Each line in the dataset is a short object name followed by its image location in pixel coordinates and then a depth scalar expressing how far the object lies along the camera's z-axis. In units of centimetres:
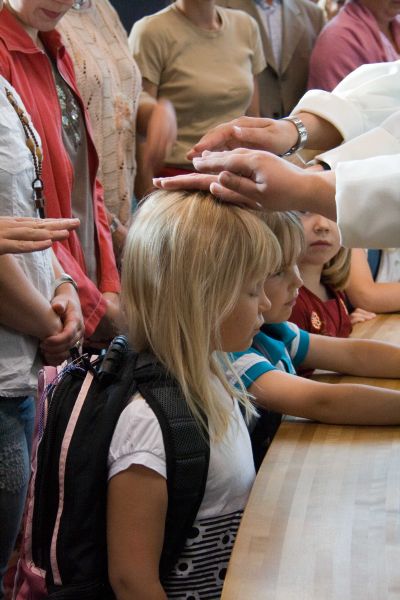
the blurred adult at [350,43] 351
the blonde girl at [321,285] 238
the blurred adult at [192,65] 308
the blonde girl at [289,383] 170
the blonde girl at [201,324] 149
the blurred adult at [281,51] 361
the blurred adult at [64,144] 206
